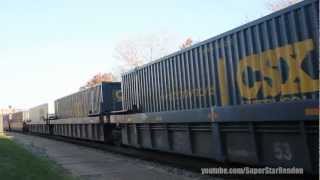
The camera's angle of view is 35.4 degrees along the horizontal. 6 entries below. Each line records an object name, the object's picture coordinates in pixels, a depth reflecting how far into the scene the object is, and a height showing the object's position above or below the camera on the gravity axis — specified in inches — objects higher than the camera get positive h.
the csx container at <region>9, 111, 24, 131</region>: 2405.3 +103.6
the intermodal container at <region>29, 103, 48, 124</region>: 1703.5 +98.4
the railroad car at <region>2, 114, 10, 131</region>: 2969.2 +118.5
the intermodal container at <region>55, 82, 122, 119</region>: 959.0 +75.7
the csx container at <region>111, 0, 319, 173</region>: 351.6 +29.2
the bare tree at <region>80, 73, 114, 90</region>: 3492.1 +412.6
